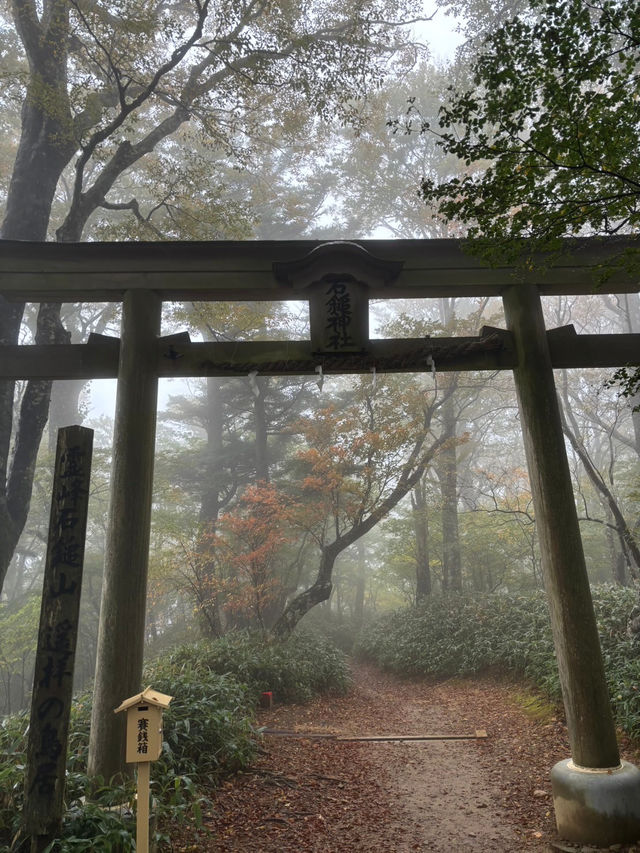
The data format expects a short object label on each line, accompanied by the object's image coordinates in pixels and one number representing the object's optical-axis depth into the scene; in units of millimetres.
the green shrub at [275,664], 8812
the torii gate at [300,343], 4609
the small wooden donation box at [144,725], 3057
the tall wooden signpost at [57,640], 3213
